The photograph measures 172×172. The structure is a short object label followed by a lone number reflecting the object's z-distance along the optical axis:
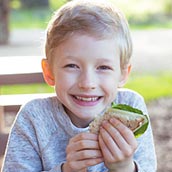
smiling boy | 0.94
